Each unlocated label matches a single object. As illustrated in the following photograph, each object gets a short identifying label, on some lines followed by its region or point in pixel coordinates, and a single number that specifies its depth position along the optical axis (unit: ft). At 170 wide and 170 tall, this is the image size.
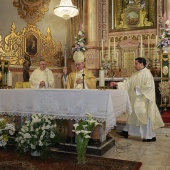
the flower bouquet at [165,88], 26.25
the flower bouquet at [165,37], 26.66
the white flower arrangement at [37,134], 13.88
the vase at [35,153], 14.40
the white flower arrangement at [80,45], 27.37
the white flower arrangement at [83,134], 13.00
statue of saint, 25.91
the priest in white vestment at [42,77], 21.65
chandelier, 27.50
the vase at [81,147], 13.11
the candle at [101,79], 14.58
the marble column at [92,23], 33.19
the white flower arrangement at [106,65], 30.45
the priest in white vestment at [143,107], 19.31
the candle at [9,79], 17.30
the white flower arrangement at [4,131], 15.49
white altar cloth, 13.74
